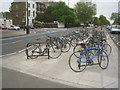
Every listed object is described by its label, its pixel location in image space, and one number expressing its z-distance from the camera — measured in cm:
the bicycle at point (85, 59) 519
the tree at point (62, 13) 5968
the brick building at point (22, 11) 5778
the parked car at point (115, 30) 2637
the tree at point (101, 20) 13675
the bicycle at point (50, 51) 693
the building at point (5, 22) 5433
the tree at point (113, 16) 10985
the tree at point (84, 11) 5075
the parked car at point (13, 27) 4010
